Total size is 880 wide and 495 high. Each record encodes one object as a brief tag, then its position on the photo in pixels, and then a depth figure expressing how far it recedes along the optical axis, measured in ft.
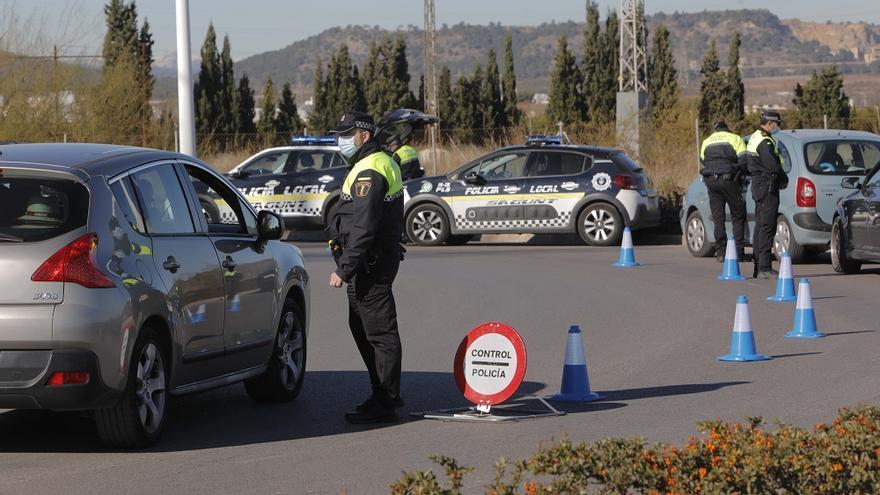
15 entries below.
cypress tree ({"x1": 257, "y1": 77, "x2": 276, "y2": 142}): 221.05
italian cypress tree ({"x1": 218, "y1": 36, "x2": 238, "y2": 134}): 216.54
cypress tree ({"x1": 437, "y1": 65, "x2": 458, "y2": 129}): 231.59
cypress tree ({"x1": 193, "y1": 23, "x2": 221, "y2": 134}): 213.87
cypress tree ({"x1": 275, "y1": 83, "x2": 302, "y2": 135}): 222.69
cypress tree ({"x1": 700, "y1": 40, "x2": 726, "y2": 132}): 214.69
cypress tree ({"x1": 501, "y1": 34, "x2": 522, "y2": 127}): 235.40
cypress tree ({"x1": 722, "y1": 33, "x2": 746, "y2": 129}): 215.31
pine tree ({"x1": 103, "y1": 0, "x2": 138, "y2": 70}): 212.02
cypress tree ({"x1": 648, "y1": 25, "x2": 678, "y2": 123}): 220.84
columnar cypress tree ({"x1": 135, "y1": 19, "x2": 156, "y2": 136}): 141.38
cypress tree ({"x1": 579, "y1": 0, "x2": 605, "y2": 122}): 224.94
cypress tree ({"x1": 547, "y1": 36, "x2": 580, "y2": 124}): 223.10
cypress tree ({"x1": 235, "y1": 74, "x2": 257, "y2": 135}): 220.02
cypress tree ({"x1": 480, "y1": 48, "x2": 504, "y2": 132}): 227.81
